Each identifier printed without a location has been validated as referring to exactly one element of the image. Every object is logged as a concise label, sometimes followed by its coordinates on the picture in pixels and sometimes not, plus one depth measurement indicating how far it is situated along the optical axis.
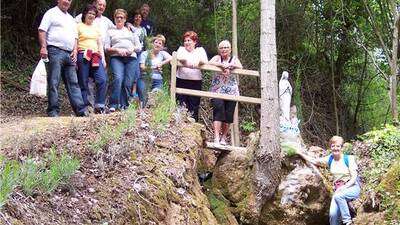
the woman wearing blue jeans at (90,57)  8.09
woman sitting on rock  8.23
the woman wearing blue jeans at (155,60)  8.75
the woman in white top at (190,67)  8.70
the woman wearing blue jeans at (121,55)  8.35
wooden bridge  8.60
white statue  10.51
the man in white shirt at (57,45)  7.54
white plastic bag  7.41
